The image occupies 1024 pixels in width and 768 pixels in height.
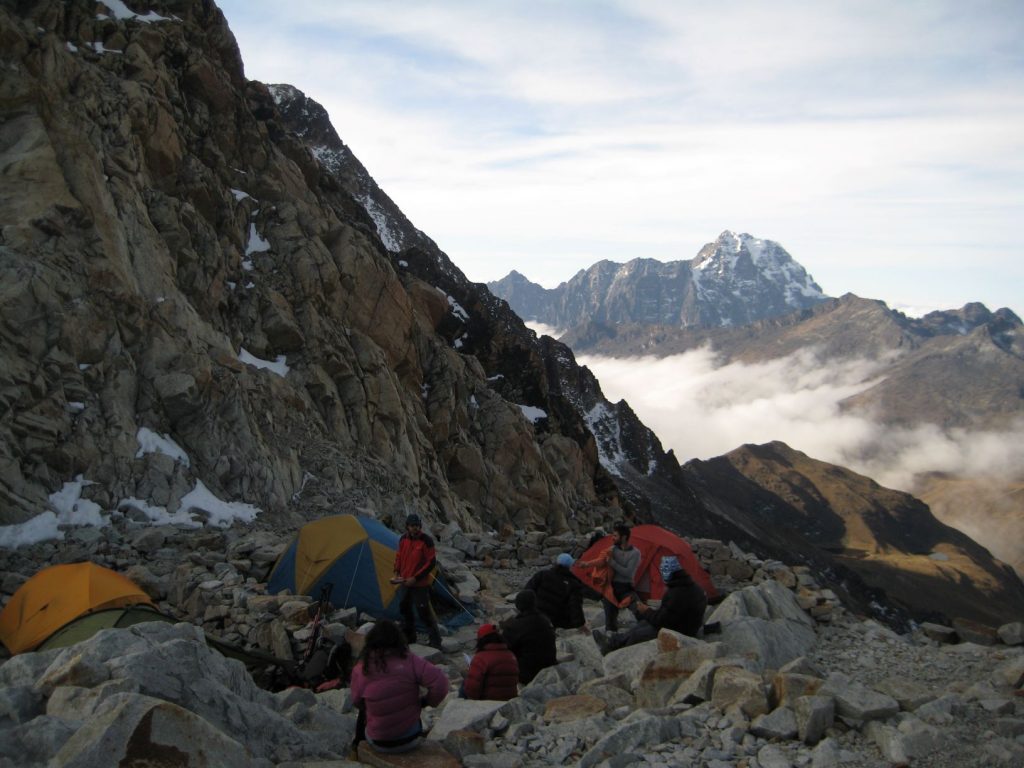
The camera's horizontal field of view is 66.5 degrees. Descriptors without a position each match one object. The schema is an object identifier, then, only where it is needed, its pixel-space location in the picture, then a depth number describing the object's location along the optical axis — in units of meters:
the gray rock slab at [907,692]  8.60
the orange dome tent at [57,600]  12.91
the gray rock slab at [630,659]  10.74
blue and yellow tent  15.35
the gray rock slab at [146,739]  5.84
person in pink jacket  7.83
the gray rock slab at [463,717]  8.76
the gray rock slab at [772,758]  7.34
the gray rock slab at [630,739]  7.76
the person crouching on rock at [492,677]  10.16
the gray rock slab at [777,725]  7.90
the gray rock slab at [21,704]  6.72
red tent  17.23
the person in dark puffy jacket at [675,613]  12.37
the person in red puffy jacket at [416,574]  13.95
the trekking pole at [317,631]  13.06
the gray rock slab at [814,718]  7.81
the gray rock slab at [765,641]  11.76
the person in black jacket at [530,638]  11.66
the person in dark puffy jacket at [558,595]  14.55
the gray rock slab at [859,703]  7.95
